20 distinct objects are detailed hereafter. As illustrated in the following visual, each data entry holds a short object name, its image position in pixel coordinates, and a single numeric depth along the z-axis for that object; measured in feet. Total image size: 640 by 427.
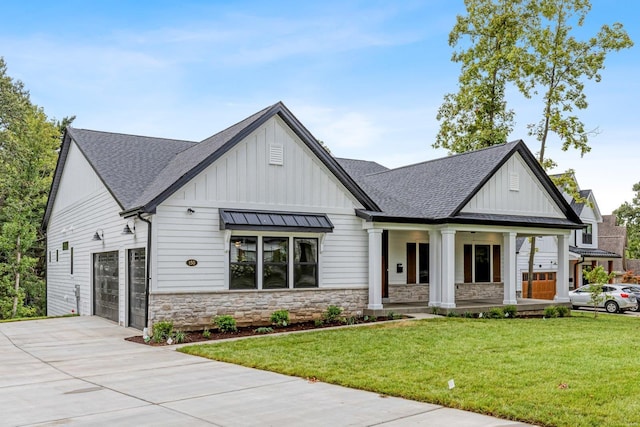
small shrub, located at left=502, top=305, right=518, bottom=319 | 61.72
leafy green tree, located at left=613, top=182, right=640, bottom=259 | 201.51
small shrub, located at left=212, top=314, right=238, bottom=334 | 47.92
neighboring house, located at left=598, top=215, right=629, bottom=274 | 143.84
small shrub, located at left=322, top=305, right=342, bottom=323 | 54.03
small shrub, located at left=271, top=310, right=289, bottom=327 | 50.72
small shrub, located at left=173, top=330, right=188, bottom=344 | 43.37
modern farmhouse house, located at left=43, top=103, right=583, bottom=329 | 48.52
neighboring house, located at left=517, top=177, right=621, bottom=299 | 107.04
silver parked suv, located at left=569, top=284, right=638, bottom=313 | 88.02
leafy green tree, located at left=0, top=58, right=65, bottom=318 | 96.94
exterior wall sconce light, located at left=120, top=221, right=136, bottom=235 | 50.72
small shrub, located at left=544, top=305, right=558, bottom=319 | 64.90
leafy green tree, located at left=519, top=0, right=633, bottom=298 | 85.71
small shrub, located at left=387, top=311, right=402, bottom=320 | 55.98
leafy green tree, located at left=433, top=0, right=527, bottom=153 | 92.43
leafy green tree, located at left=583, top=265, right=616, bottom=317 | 63.93
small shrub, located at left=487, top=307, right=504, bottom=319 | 60.03
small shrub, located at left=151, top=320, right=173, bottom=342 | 43.32
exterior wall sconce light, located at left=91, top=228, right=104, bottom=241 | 58.85
